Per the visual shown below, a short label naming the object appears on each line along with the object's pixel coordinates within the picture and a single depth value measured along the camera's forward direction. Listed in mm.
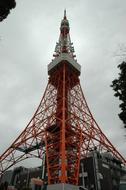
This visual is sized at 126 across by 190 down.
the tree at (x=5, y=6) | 6186
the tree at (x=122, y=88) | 7341
